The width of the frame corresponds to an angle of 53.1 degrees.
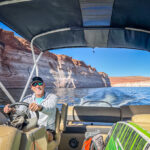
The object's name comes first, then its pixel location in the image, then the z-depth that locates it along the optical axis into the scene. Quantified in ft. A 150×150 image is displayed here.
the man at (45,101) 6.30
